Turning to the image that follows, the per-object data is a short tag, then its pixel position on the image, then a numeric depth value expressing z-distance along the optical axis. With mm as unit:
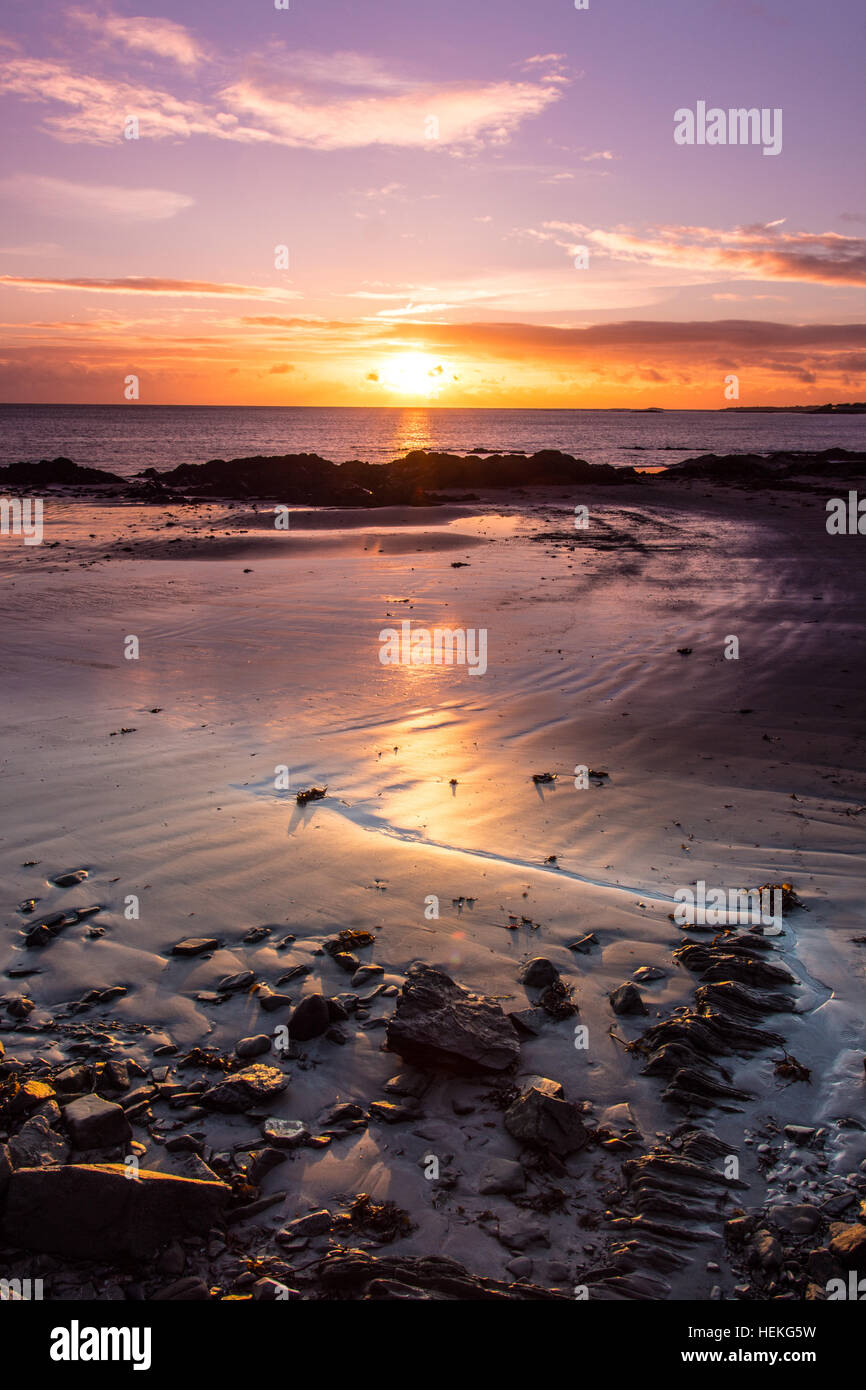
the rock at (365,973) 5211
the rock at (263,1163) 3805
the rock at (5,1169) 3520
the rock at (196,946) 5434
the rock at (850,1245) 3398
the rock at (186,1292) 3232
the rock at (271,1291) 3232
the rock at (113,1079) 4246
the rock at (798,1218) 3557
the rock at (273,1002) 4926
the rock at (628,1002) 4984
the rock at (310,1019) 4711
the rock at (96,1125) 3861
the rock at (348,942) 5523
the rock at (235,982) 5094
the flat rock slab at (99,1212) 3410
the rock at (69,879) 6223
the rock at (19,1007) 4770
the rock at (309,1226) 3531
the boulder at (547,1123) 3932
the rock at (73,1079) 4195
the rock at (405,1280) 3260
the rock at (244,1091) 4184
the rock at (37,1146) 3709
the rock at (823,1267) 3363
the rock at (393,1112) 4156
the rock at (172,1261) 3357
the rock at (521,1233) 3508
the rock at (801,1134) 4043
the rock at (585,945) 5582
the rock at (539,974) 5203
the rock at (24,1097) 4016
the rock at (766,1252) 3420
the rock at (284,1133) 3984
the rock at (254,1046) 4555
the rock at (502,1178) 3752
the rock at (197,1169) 3699
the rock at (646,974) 5309
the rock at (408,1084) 4332
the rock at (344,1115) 4137
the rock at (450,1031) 4438
